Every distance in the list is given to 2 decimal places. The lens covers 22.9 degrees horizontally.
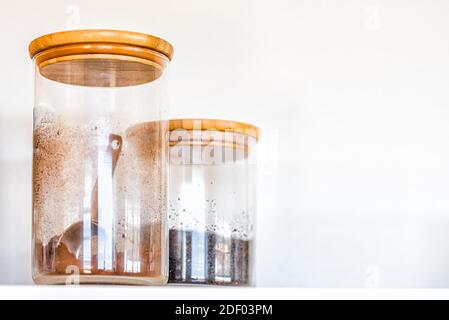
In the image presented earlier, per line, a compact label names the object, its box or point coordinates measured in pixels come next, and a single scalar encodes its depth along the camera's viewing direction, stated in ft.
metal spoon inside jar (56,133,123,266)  2.53
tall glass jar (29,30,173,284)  2.54
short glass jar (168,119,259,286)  2.81
